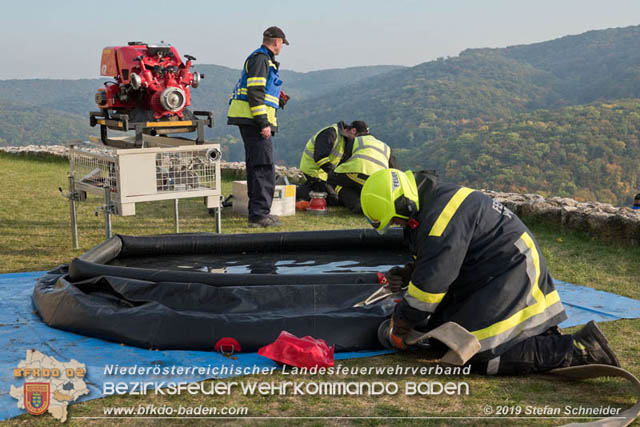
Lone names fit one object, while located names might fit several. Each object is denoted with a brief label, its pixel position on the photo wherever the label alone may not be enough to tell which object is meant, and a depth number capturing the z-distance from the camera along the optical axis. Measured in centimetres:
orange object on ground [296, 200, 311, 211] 814
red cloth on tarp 308
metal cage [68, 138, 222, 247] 504
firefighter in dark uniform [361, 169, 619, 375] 285
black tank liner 331
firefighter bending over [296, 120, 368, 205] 787
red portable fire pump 543
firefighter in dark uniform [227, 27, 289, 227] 650
